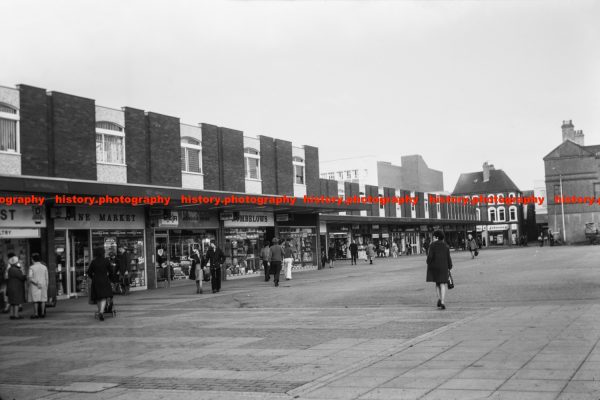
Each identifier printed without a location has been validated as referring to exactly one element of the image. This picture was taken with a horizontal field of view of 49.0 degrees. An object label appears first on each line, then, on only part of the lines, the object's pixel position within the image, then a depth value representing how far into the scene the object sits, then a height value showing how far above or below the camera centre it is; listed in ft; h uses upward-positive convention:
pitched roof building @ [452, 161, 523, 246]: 322.96 +11.81
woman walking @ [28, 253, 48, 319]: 56.44 -3.13
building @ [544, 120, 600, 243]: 270.26 +17.74
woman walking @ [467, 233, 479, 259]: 144.77 -3.41
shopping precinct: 71.20 +6.55
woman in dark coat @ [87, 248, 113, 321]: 50.52 -2.58
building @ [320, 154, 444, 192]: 284.00 +27.62
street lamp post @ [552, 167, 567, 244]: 261.89 +7.59
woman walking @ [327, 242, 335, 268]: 137.39 -3.68
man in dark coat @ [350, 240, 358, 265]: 146.82 -3.37
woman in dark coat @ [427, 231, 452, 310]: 46.91 -2.30
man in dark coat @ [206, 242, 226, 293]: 76.28 -2.62
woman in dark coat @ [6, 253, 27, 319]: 55.98 -3.23
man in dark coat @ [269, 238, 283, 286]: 82.36 -2.43
